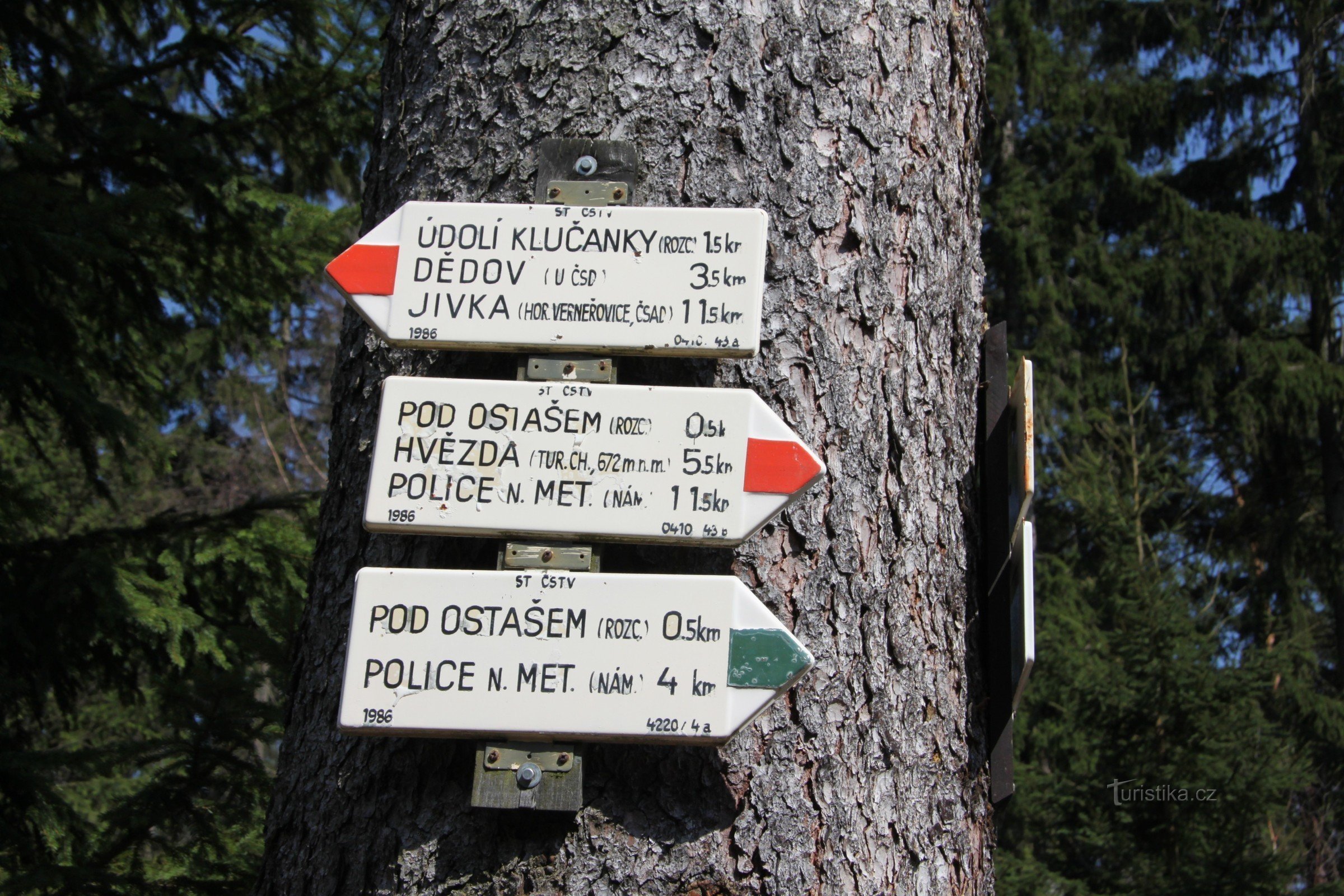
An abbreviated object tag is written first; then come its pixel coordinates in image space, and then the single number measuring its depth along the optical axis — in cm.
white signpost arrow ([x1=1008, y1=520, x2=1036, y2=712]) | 154
